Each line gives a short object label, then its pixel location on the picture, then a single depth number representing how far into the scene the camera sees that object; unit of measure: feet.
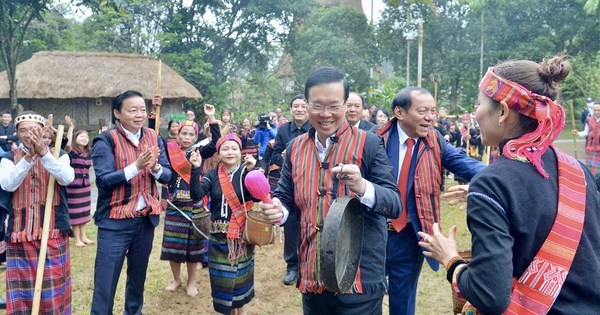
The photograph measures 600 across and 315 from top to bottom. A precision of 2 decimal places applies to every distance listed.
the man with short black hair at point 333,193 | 8.37
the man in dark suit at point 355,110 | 17.84
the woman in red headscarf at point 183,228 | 17.02
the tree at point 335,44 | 81.35
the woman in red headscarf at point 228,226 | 13.52
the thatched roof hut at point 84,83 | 63.82
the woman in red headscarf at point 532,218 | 5.41
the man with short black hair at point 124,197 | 12.62
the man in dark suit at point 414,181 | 11.56
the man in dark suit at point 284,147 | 18.21
